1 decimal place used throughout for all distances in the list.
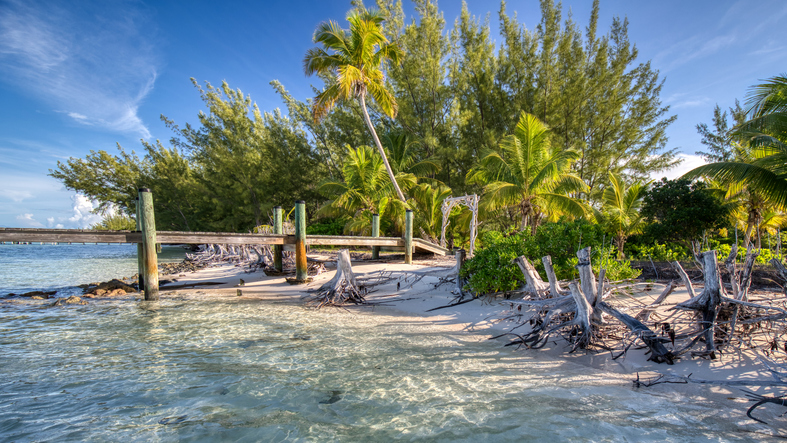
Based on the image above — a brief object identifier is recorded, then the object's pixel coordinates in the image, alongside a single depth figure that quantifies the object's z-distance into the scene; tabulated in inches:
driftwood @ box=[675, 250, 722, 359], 135.1
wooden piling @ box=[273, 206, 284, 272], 410.6
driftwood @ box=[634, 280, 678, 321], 157.8
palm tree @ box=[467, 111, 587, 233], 494.7
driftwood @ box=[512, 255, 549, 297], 193.2
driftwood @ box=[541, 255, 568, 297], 173.8
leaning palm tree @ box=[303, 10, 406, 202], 506.0
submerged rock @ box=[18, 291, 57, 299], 325.8
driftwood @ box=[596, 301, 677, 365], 138.3
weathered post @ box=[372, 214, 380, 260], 493.7
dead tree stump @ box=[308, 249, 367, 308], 269.9
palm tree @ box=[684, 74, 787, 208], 334.6
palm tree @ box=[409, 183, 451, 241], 574.6
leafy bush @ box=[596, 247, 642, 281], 201.5
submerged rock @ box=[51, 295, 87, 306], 289.1
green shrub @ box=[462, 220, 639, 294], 230.7
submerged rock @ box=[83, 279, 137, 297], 326.3
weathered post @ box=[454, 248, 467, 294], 260.1
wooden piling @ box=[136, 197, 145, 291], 340.6
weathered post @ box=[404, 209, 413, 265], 414.0
